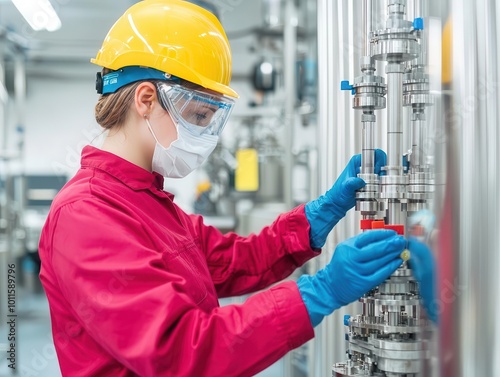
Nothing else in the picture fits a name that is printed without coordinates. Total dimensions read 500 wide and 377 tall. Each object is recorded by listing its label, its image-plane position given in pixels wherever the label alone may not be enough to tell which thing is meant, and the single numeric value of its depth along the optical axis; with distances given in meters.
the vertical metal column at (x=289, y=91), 2.65
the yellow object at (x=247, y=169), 3.80
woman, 0.82
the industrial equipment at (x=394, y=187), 0.81
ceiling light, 2.21
